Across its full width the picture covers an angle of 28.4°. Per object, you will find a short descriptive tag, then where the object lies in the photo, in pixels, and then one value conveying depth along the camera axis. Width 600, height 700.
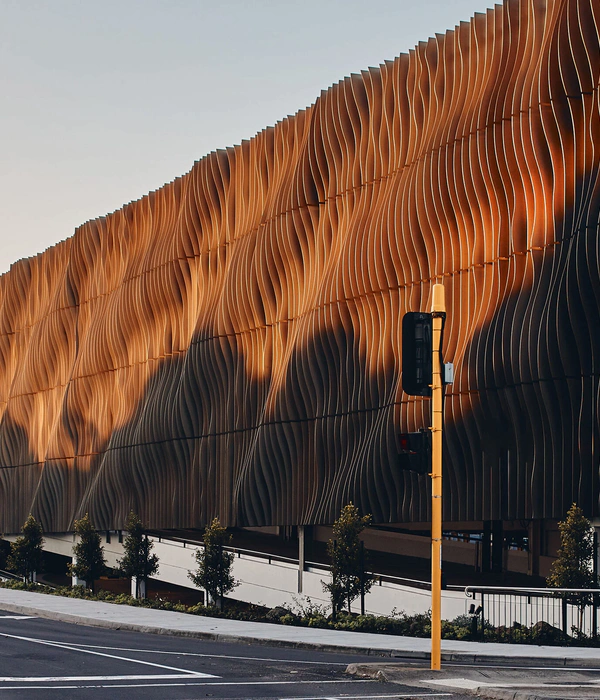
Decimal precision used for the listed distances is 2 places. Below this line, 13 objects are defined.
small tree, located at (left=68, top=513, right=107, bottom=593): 45.34
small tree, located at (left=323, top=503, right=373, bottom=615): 30.16
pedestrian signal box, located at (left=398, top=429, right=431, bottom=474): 16.03
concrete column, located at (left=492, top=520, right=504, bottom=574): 48.97
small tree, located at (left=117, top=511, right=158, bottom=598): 41.66
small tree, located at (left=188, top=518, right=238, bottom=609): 35.72
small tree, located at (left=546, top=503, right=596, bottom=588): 25.39
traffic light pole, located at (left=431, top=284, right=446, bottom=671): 16.72
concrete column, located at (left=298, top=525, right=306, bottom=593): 39.90
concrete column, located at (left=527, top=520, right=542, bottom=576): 45.34
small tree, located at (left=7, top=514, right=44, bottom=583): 50.09
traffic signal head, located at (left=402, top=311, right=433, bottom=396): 16.55
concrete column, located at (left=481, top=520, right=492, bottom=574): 48.16
